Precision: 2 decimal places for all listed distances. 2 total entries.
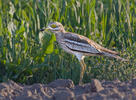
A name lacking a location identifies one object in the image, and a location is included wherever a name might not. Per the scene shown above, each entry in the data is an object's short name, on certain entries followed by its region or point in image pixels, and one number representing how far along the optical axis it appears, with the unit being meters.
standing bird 12.53
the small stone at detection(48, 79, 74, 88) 10.95
